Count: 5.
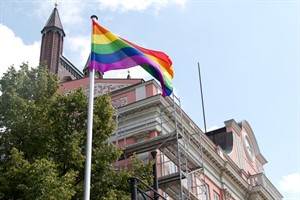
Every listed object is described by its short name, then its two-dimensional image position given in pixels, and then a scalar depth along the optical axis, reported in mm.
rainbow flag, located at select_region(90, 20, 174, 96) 14859
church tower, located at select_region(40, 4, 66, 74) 59219
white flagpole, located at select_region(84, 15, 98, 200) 12133
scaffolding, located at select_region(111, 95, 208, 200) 22366
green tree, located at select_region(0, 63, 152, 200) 15867
